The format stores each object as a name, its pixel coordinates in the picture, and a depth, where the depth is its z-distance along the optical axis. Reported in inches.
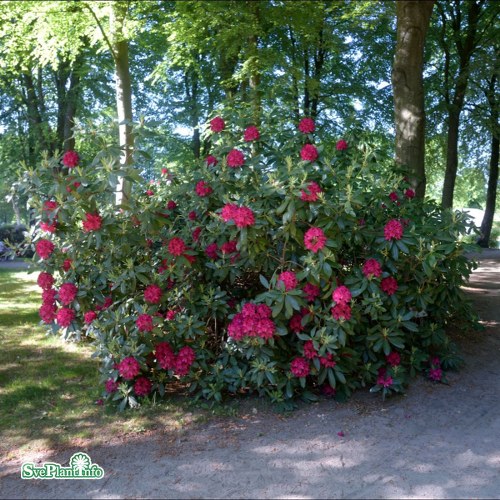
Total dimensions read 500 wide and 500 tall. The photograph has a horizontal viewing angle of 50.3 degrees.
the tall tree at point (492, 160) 533.0
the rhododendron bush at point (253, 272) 163.3
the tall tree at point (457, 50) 483.8
